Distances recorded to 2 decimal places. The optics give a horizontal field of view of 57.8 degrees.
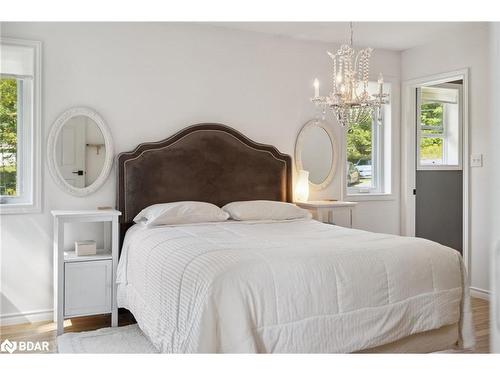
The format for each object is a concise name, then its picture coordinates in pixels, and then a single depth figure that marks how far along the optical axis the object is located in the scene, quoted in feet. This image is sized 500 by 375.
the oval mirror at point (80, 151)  11.38
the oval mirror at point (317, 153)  14.55
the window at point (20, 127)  11.10
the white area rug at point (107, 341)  9.16
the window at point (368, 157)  15.93
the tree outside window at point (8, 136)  11.23
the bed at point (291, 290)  6.50
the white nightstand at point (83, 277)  10.21
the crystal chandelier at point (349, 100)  9.80
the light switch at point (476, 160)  13.15
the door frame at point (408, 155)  16.01
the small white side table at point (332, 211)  13.55
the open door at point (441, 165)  17.46
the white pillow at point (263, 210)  12.00
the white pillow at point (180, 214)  10.93
